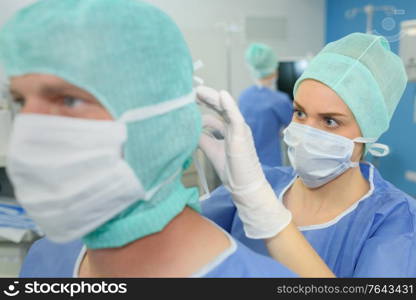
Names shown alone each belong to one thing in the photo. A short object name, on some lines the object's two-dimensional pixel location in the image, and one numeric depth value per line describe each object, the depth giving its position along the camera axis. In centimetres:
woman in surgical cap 100
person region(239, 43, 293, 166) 299
